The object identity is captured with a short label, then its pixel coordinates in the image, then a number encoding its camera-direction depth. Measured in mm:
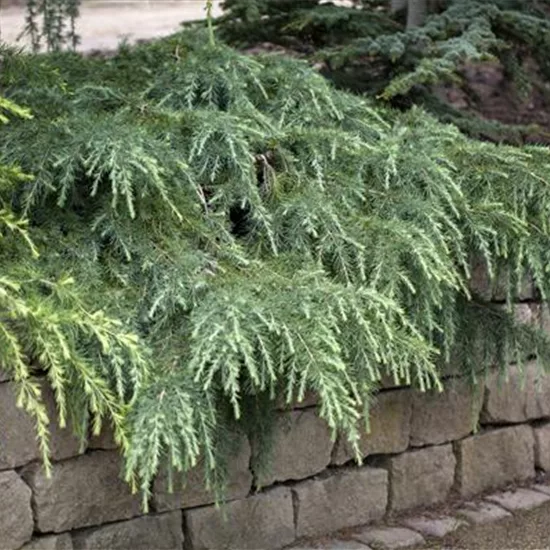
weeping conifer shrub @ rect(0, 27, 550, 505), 4241
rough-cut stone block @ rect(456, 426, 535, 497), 6149
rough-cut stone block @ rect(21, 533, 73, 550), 4740
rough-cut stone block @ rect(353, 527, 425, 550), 5623
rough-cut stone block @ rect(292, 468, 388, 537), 5565
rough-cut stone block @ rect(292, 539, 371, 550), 5529
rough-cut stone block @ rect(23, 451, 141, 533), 4701
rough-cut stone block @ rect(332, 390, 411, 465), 5675
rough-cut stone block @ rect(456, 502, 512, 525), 5970
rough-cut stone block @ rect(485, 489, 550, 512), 6116
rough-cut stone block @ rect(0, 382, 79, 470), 4510
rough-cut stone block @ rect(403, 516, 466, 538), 5808
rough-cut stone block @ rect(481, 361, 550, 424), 6197
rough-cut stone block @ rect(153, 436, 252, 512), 5052
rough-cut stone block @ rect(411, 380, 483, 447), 5895
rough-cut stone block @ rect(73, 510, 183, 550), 4893
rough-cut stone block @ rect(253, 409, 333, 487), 5308
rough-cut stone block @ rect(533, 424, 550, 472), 6454
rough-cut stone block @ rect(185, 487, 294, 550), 5217
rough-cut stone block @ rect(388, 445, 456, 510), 5895
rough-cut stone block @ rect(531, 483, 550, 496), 6319
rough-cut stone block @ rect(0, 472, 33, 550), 4611
